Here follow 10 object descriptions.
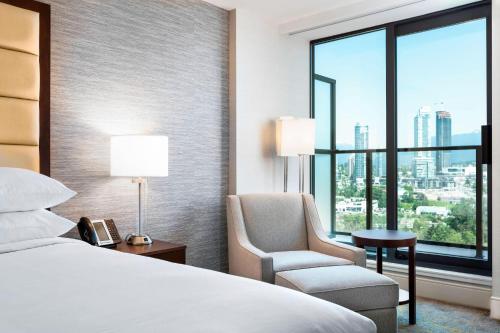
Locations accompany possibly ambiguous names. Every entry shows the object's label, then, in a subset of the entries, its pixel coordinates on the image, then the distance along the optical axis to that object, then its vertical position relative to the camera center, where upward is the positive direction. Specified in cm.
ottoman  239 -68
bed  101 -35
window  342 +27
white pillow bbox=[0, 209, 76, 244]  190 -27
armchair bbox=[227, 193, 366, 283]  287 -52
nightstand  256 -50
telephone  256 -40
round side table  288 -51
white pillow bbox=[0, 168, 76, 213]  196 -12
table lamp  265 +5
